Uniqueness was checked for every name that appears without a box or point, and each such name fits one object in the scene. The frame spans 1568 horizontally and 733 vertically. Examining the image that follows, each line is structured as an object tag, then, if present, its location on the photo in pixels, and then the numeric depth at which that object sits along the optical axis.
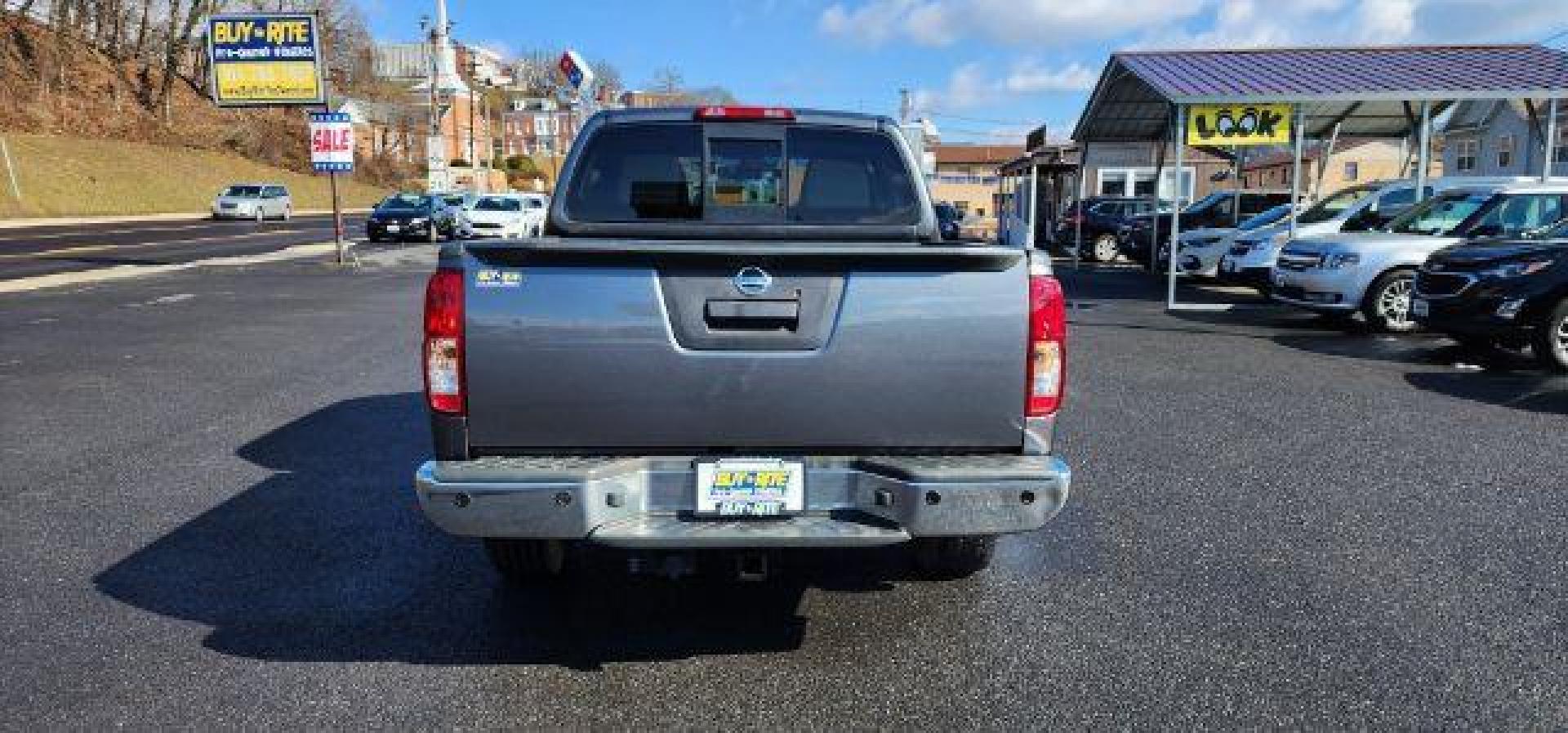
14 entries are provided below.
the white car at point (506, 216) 31.59
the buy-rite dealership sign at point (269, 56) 27.67
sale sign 22.84
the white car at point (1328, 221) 14.98
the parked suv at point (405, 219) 32.84
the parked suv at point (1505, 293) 9.62
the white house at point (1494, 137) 31.80
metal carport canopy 15.18
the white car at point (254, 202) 46.38
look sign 15.89
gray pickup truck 3.39
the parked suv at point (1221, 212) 21.59
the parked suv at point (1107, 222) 26.42
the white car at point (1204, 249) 19.31
